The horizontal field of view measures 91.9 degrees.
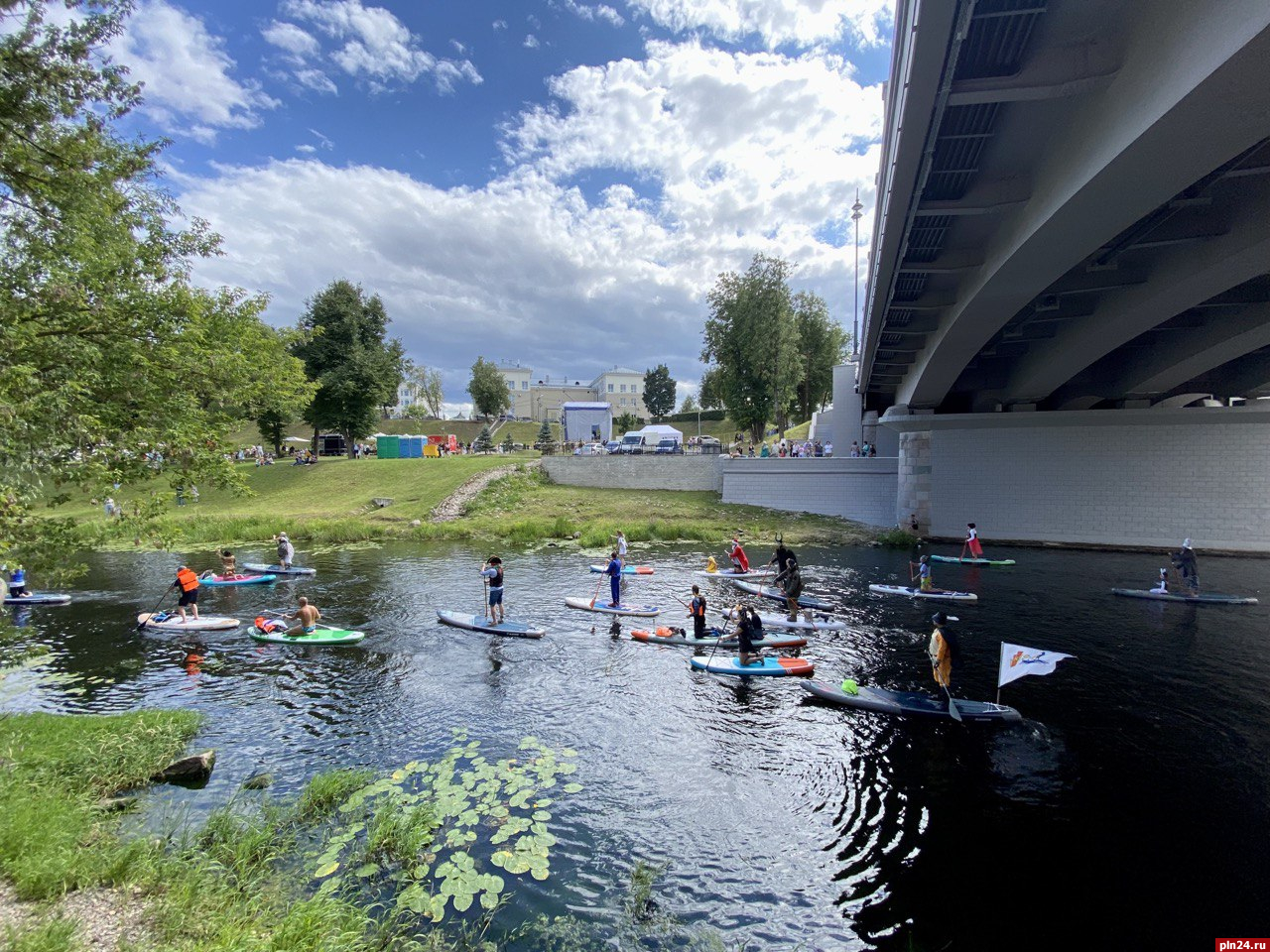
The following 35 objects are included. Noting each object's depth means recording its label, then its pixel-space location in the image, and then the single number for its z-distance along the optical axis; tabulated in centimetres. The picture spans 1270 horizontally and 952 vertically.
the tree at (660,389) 10869
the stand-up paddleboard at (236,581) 2386
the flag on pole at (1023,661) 1084
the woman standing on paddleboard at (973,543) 2775
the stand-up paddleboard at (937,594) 2159
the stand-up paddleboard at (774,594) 2055
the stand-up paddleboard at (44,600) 2045
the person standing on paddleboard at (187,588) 1791
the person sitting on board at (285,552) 2565
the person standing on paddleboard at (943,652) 1233
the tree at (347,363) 5122
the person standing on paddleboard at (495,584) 1767
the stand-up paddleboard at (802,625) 1833
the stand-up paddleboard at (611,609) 1942
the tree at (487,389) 8888
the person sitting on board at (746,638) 1505
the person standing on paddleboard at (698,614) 1670
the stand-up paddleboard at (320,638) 1659
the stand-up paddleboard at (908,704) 1192
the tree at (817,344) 6450
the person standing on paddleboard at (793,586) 1870
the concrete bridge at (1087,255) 763
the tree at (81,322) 774
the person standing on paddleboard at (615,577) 1973
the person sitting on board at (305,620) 1669
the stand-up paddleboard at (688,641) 1638
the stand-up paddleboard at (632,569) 2611
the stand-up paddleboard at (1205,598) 2088
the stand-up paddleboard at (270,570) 2494
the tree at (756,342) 4844
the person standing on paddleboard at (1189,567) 2130
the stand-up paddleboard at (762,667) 1459
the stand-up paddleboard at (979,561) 2781
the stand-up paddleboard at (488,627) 1725
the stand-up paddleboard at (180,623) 1772
